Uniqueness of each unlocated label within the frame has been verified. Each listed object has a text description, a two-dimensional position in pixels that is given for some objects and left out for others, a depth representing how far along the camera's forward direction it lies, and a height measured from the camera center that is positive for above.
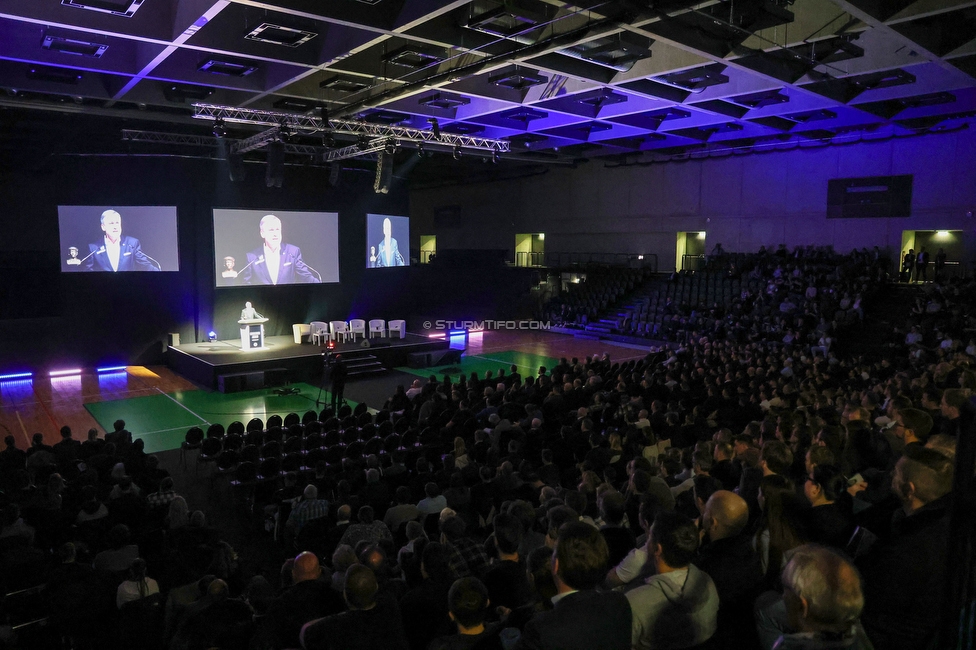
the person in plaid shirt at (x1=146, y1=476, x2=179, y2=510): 6.21 -2.35
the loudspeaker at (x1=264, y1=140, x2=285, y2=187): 14.80 +2.30
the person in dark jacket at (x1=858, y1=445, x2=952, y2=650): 2.23 -1.10
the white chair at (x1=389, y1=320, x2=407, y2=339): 19.81 -1.99
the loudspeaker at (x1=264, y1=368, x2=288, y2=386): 15.55 -2.85
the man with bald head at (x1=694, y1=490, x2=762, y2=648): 2.79 -1.36
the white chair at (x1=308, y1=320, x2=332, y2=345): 18.92 -2.14
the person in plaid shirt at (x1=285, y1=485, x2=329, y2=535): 5.92 -2.33
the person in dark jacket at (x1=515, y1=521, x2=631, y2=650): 2.14 -1.20
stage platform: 15.13 -2.55
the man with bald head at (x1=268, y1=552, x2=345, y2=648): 3.45 -1.91
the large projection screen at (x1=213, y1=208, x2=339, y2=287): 18.70 +0.41
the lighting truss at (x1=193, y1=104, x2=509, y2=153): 13.69 +3.17
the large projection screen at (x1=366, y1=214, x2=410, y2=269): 22.08 +0.75
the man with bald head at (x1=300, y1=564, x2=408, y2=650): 2.83 -1.64
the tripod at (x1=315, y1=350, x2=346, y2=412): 13.66 -2.64
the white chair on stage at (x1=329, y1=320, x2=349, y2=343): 19.23 -2.05
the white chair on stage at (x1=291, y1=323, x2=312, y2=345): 19.09 -2.10
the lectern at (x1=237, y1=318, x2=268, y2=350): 17.27 -1.99
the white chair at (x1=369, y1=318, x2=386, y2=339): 19.92 -2.04
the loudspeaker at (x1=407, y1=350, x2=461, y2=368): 17.86 -2.73
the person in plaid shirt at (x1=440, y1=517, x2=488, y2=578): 3.85 -1.90
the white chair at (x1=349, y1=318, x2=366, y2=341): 19.50 -1.98
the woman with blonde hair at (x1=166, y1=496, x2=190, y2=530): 5.66 -2.29
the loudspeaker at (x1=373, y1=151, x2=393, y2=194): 15.62 +2.22
